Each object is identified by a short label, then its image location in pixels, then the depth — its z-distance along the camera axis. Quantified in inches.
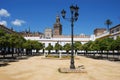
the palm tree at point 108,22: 2178.7
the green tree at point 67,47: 1624.3
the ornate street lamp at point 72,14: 372.9
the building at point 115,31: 1405.0
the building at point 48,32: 2580.5
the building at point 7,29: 1412.2
